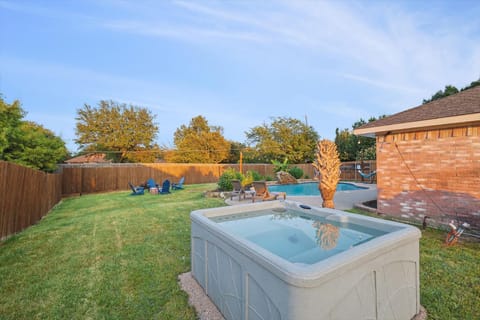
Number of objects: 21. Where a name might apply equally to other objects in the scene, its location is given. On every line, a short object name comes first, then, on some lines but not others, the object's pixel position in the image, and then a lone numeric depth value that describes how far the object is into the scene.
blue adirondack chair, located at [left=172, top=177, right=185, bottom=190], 16.00
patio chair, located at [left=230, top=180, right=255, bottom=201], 10.26
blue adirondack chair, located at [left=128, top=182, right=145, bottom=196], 13.35
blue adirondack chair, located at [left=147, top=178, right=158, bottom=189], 14.99
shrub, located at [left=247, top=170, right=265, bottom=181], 15.34
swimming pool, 14.10
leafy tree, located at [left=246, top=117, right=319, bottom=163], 28.97
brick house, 4.93
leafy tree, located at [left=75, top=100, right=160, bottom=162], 27.25
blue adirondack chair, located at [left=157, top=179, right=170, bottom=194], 13.65
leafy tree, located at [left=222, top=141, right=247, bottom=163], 34.22
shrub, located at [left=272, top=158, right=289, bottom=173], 19.58
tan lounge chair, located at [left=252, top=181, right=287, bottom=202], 9.64
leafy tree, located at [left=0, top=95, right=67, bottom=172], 8.05
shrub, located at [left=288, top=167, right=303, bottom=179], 20.03
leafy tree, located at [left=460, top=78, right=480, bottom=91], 18.46
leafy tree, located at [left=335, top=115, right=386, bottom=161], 23.27
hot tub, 1.60
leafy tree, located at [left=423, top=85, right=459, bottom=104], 19.98
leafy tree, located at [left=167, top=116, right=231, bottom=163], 32.19
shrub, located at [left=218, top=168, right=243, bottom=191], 12.29
